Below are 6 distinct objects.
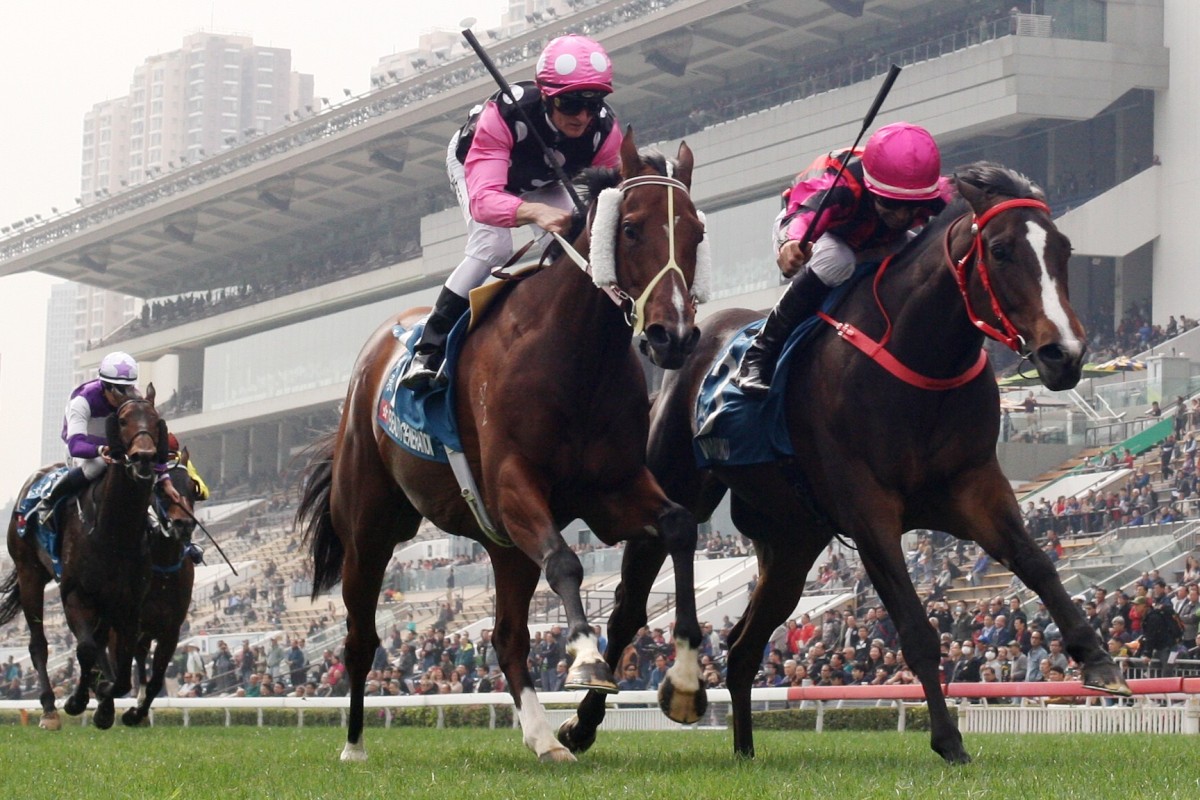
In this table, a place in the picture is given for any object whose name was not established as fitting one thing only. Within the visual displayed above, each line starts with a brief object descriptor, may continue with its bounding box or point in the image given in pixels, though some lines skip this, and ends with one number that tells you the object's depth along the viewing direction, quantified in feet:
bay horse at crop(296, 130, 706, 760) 38.19
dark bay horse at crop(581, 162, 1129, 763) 37.91
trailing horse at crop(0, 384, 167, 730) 69.67
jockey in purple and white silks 73.15
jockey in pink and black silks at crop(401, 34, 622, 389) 44.50
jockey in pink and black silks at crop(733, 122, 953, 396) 43.60
